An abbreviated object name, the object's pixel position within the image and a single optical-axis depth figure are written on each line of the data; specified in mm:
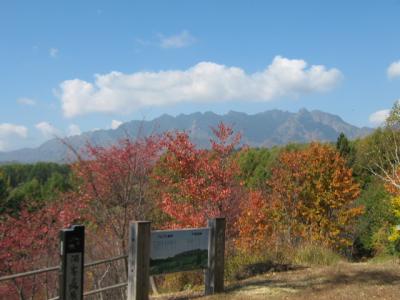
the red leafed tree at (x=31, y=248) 19969
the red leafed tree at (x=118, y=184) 13016
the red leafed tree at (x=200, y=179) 14422
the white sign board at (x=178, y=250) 8391
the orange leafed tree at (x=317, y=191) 31531
